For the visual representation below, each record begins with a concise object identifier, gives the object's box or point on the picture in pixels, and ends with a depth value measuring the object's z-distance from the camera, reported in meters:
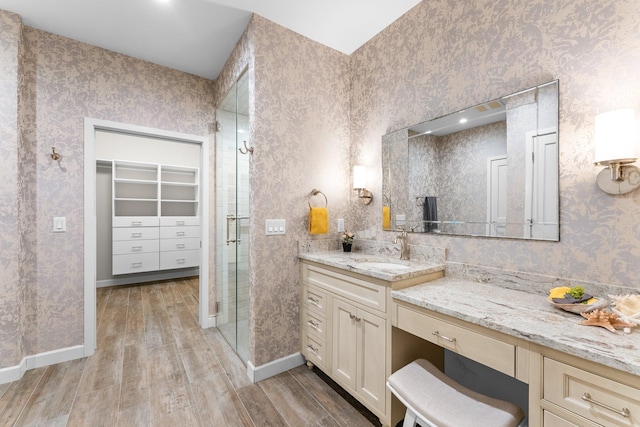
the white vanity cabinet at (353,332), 1.55
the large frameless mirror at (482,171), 1.43
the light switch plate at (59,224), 2.33
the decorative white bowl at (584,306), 1.09
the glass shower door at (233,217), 2.37
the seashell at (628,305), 1.02
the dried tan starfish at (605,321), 0.99
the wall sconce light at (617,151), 1.12
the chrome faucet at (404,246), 2.06
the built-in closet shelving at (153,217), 4.65
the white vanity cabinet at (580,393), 0.81
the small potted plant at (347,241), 2.40
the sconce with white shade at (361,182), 2.40
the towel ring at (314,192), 2.37
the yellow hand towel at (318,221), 2.29
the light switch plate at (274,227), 2.15
